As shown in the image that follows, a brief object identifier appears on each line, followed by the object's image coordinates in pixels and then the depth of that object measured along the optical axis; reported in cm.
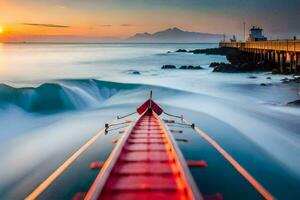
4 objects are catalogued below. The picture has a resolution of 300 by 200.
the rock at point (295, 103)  1519
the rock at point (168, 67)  4506
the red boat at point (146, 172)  422
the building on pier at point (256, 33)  5485
